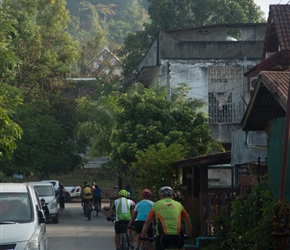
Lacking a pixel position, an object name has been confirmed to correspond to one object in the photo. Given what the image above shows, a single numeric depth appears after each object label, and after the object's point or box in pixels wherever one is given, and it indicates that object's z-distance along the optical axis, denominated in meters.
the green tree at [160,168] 25.83
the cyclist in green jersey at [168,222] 12.12
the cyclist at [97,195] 40.84
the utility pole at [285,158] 12.84
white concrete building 45.09
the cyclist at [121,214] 18.92
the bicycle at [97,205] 40.68
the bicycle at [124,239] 18.84
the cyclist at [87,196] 38.19
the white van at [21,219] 13.07
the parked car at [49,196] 35.03
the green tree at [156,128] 31.61
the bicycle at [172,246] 12.12
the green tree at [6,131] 22.16
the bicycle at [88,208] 37.52
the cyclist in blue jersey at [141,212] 16.84
